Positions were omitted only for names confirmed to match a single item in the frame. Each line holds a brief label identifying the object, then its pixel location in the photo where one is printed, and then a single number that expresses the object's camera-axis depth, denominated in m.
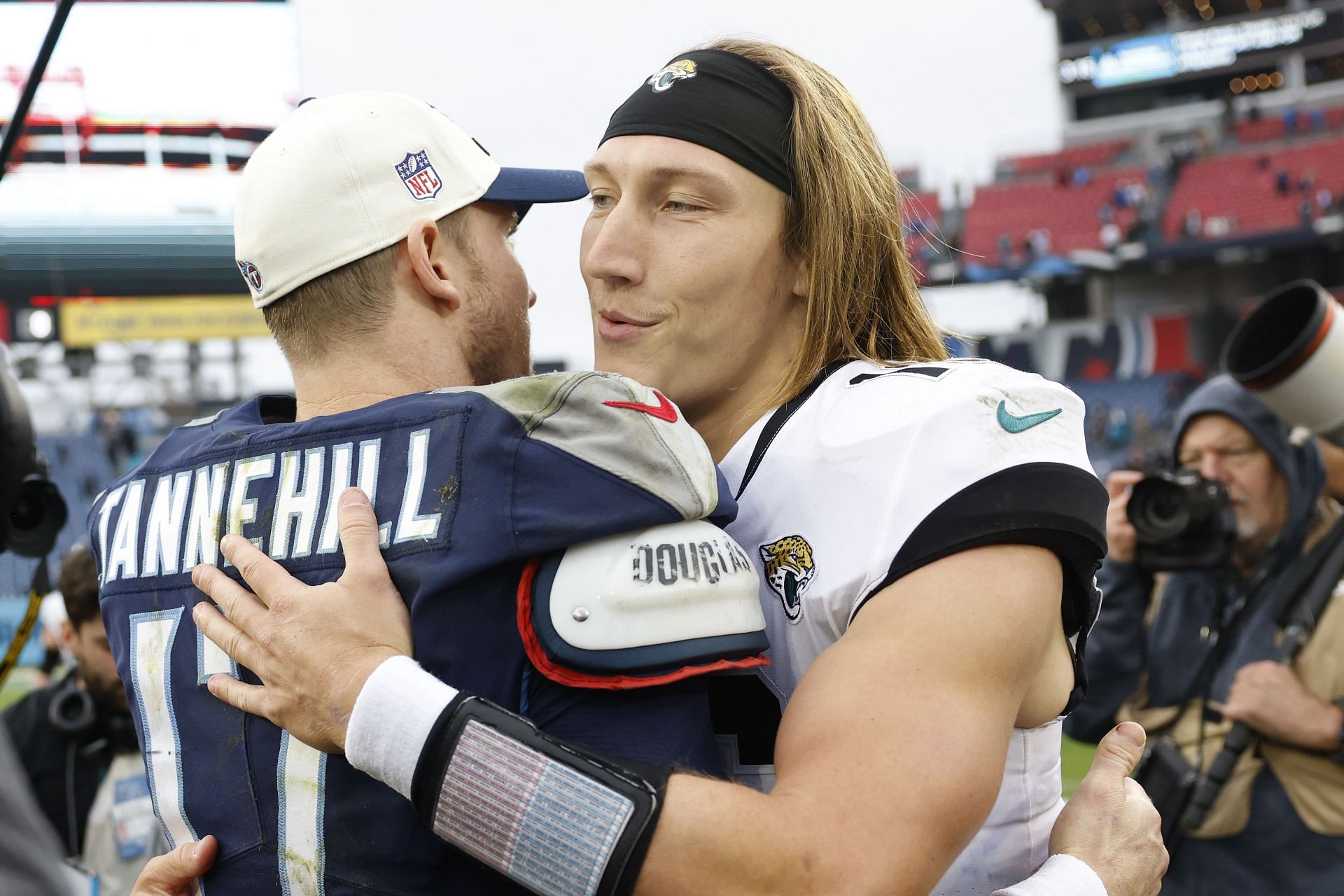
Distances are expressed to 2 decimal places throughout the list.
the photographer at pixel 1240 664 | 3.39
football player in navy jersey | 1.43
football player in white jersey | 1.38
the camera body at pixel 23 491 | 2.17
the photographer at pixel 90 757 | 3.76
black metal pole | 1.84
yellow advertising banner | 24.62
